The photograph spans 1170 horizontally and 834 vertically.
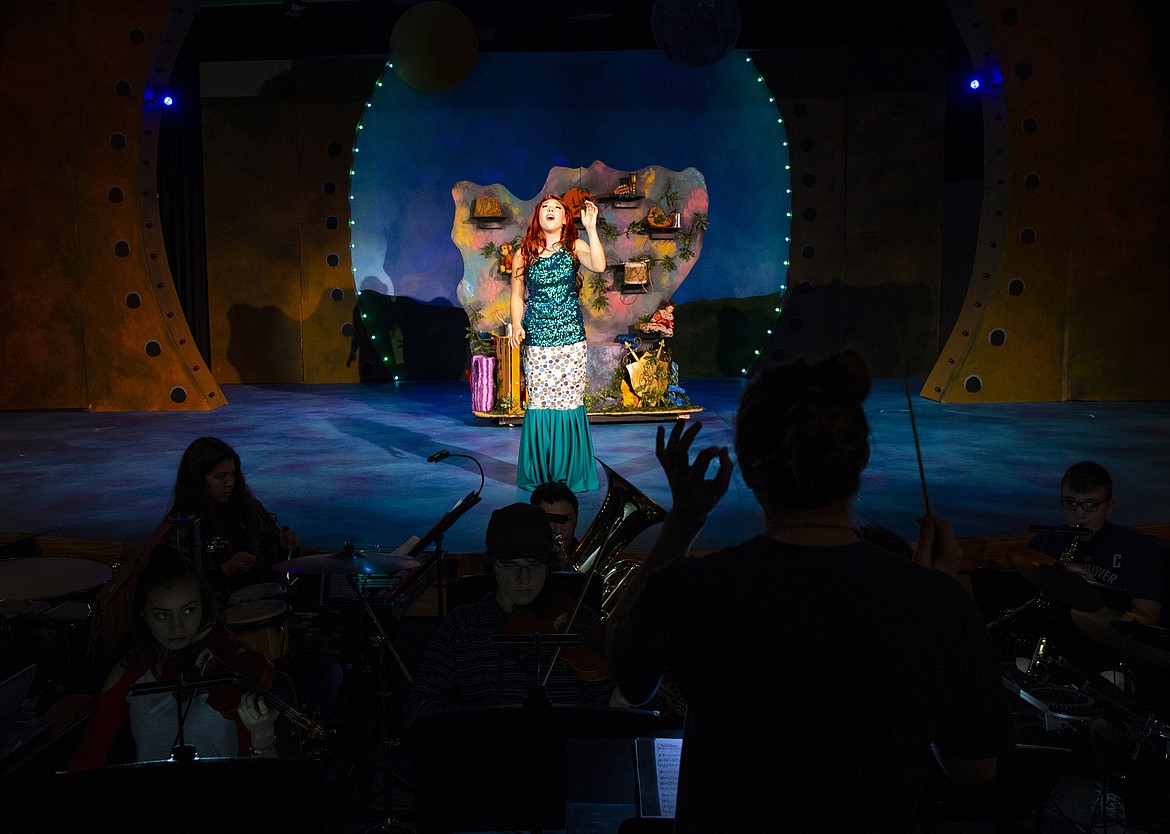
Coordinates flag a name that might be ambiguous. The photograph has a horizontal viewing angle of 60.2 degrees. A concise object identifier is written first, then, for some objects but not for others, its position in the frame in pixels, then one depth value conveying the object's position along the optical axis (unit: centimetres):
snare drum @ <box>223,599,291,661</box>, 322
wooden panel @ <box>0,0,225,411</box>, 984
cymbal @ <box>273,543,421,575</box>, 318
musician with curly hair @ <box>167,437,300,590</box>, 414
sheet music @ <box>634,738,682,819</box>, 195
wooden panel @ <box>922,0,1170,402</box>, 1001
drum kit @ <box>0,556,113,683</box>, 321
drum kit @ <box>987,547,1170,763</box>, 312
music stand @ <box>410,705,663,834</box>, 243
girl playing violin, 279
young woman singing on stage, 638
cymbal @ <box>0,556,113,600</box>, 317
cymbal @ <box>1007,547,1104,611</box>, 320
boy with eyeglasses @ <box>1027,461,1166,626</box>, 379
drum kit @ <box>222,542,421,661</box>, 319
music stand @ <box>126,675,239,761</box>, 236
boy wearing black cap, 282
